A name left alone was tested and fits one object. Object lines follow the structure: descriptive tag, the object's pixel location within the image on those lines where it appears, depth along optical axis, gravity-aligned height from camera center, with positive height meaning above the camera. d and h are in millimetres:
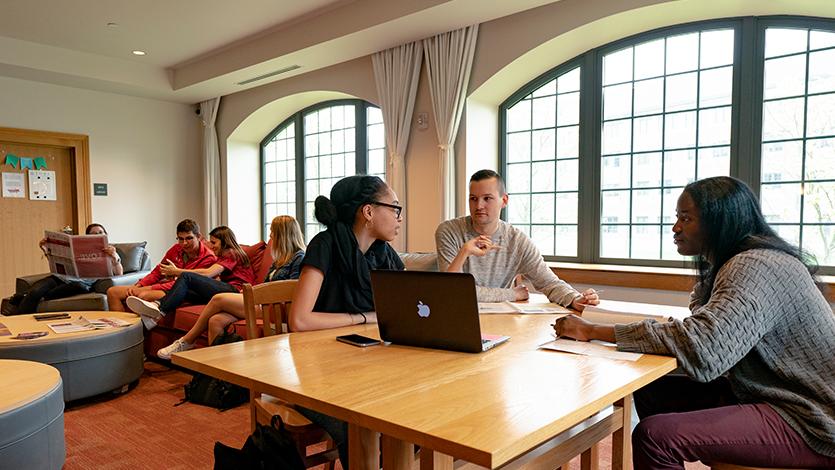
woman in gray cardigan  1326 -394
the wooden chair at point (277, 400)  1618 -634
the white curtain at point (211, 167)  6883 +521
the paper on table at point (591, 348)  1378 -380
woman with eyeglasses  1811 -140
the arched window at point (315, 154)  5887 +637
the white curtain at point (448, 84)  4355 +1009
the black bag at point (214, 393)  3111 -1076
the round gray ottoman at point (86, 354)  2922 -823
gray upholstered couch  4398 -636
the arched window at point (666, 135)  3414 +509
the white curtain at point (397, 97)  4727 +989
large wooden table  899 -378
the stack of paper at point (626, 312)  1768 -413
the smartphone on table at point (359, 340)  1538 -384
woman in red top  3973 -544
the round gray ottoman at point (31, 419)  1916 -775
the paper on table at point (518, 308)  2070 -395
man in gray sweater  2545 -175
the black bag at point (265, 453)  1281 -589
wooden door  5770 +38
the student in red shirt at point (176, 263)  4355 -447
